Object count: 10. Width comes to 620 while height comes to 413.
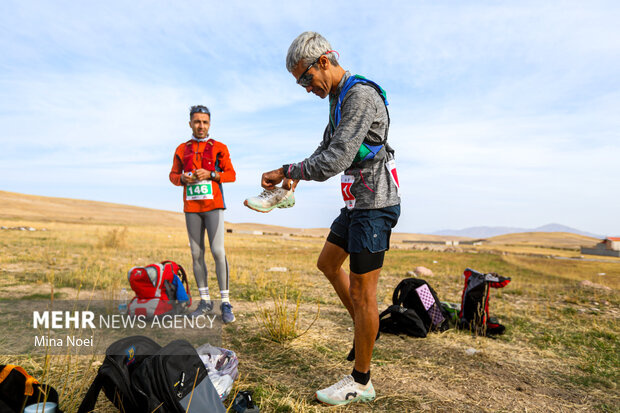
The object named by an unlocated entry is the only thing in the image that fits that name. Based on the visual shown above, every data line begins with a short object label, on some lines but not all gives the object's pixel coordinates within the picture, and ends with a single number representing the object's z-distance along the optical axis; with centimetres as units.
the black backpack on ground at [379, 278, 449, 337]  438
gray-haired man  239
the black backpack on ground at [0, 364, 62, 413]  190
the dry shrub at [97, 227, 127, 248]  1513
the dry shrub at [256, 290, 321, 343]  378
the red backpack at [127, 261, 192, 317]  463
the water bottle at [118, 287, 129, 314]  493
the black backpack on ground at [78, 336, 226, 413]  201
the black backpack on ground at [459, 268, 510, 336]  463
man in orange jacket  472
